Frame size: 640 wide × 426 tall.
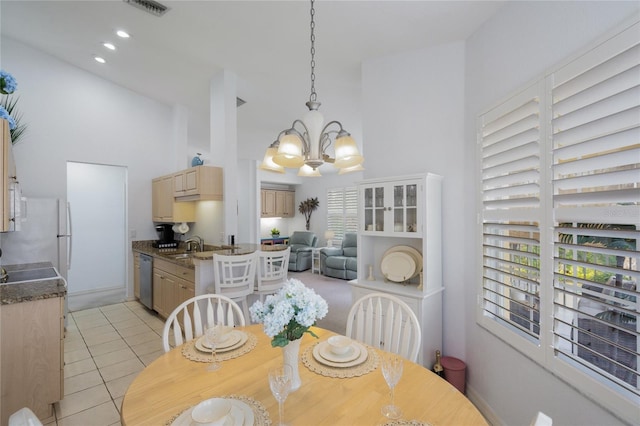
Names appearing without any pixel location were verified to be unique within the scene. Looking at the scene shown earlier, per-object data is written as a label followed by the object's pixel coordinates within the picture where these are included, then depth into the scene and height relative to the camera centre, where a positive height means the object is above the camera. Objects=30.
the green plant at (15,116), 3.42 +1.28
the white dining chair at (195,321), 1.57 -0.66
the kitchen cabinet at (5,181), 1.51 +0.18
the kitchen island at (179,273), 3.10 -0.72
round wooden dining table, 1.00 -0.73
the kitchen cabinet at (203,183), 3.64 +0.41
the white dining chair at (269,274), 3.15 -0.70
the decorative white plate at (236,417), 0.94 -0.71
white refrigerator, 3.30 -0.29
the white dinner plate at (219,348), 1.46 -0.71
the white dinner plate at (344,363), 1.31 -0.71
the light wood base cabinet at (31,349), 1.86 -0.94
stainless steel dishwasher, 4.08 -0.99
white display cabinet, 2.32 -0.17
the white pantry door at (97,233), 4.86 -0.34
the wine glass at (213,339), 1.35 -0.62
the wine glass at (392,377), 1.02 -0.62
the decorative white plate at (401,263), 2.55 -0.46
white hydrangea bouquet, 1.07 -0.39
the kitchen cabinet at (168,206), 4.35 +0.13
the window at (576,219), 1.17 -0.03
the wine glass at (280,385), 0.97 -0.60
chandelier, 1.88 +0.46
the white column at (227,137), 3.55 +1.02
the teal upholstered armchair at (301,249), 7.27 -0.94
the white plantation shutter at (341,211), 7.71 +0.08
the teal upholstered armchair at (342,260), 6.23 -1.06
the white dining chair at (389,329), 1.56 -0.69
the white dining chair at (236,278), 2.84 -0.67
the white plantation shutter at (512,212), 1.68 +0.01
